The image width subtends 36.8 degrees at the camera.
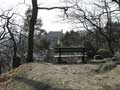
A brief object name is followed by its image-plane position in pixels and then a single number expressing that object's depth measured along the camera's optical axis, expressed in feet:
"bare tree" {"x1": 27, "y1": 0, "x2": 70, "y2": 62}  31.33
